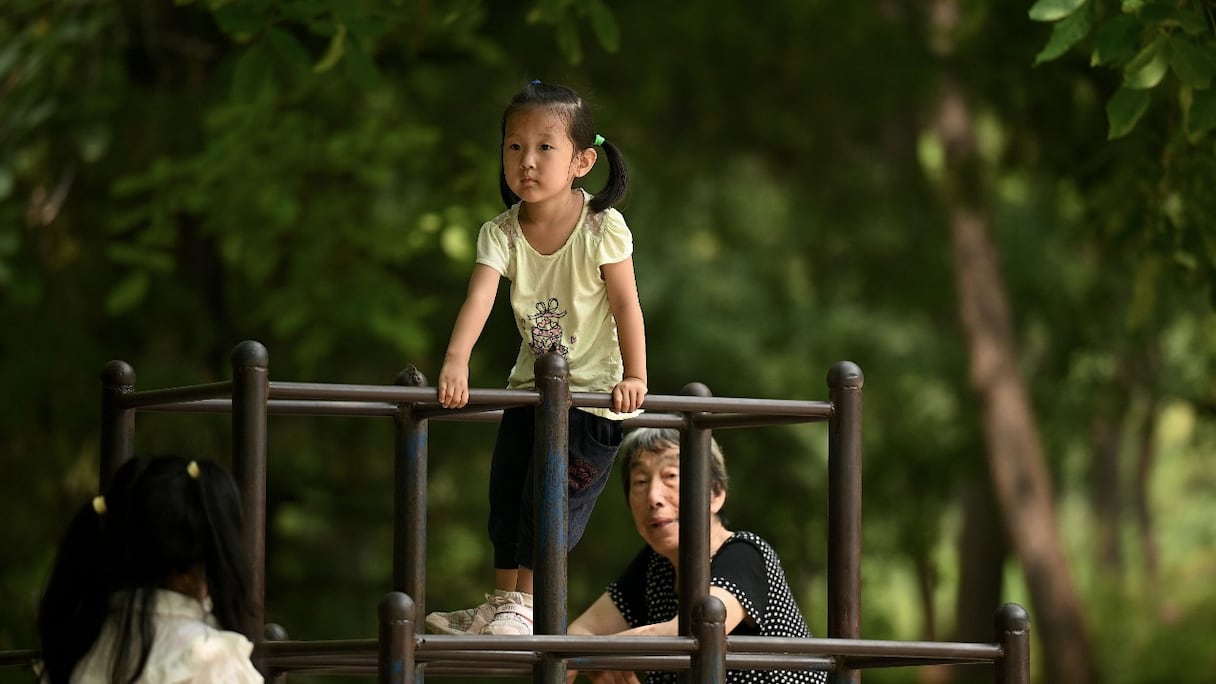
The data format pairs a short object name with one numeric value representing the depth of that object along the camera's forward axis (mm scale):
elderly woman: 8641
